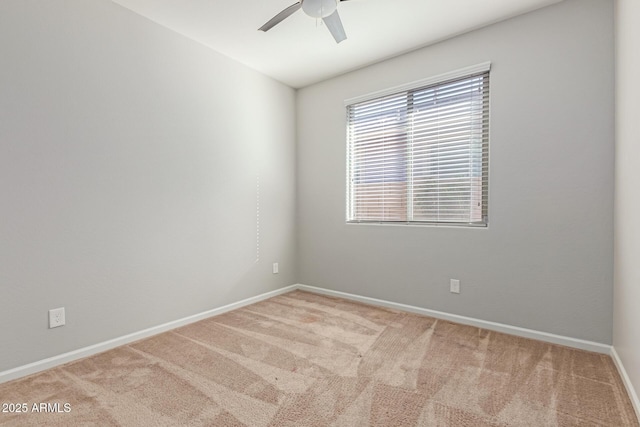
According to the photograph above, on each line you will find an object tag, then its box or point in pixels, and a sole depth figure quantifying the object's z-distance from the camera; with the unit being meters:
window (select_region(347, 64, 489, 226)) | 2.71
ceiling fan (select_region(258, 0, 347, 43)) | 1.97
